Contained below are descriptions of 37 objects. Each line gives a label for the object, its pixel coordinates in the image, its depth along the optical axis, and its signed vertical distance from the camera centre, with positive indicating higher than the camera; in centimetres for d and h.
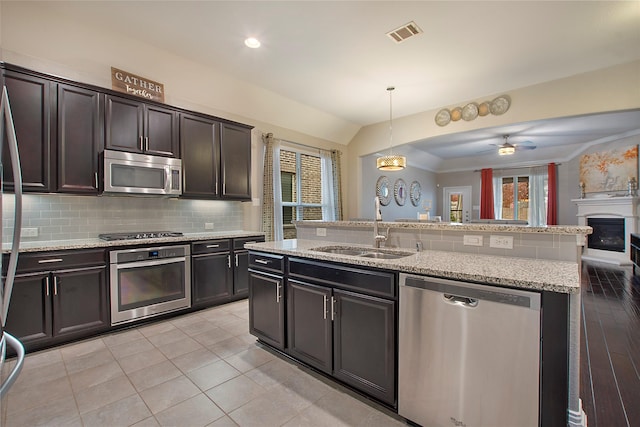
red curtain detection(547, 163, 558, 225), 812 +42
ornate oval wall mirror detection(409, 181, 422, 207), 889 +59
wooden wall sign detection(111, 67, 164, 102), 317 +145
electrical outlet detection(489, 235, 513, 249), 193 -21
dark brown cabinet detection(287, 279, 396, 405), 174 -83
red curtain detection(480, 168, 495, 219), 924 +51
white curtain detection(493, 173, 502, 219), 920 +51
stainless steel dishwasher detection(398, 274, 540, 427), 131 -71
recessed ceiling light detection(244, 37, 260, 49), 312 +184
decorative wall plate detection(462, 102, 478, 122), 470 +162
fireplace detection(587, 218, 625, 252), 635 -53
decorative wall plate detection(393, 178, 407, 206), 811 +58
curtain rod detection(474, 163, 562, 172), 826 +131
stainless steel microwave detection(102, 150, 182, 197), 297 +42
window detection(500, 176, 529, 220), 880 +41
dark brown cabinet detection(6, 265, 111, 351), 244 -83
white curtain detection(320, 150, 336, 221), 596 +47
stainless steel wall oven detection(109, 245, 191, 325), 291 -73
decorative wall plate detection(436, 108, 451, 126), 502 +163
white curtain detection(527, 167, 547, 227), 841 +44
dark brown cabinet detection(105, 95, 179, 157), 304 +95
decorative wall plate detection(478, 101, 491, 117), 459 +162
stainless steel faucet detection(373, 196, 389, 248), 237 -18
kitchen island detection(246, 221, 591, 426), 127 -39
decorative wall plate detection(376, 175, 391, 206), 727 +56
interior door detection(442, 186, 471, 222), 995 +25
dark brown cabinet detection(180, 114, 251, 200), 364 +73
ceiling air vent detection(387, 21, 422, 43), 292 +186
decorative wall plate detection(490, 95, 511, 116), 442 +162
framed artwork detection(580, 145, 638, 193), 609 +93
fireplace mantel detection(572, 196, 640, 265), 604 -7
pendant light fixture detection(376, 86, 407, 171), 452 +77
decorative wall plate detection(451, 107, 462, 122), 488 +164
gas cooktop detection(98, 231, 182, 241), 309 -25
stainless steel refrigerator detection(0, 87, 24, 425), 96 -5
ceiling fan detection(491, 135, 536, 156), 619 +168
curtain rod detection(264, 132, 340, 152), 480 +127
